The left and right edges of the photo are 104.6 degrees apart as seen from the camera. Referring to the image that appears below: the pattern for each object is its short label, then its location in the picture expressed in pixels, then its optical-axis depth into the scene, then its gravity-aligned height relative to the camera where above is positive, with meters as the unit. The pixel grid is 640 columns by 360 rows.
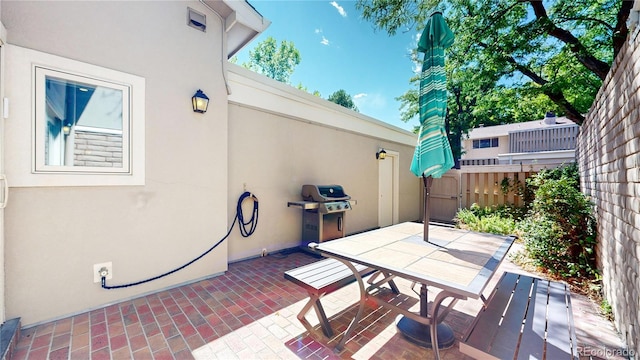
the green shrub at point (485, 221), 5.75 -1.05
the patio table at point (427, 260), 1.62 -0.63
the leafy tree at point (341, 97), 20.33 +6.77
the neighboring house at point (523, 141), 13.48 +2.45
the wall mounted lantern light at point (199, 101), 3.36 +1.07
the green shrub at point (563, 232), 3.43 -0.78
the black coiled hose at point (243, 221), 3.90 -0.72
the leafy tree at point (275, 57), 20.27 +10.04
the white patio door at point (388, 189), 7.46 -0.32
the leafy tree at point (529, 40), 4.67 +2.81
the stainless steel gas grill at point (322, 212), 4.61 -0.65
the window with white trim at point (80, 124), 2.45 +0.60
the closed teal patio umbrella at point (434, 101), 2.11 +0.68
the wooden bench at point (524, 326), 1.49 -1.03
